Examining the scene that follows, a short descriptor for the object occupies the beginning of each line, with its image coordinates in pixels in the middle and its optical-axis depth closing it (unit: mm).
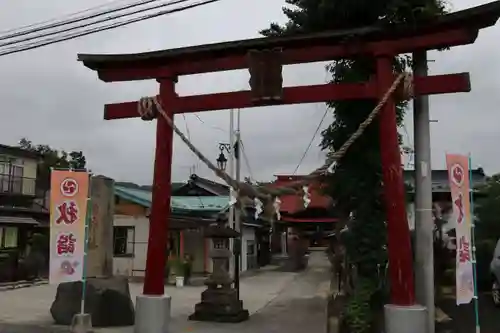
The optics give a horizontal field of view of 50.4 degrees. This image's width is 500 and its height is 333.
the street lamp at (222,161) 21539
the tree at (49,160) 39744
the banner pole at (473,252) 8773
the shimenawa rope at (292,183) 7633
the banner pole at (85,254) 11038
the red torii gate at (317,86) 7949
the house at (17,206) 25070
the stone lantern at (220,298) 13320
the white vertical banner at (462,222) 8656
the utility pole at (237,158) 23781
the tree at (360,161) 9750
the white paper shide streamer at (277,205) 7725
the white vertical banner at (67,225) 10648
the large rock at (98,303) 12391
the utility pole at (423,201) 9289
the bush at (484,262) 14739
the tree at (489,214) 14922
